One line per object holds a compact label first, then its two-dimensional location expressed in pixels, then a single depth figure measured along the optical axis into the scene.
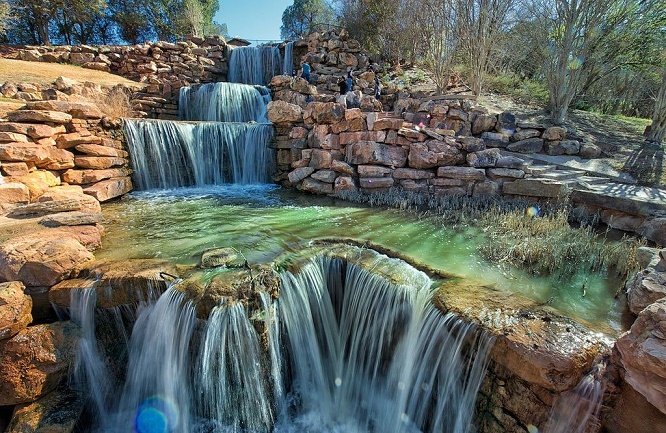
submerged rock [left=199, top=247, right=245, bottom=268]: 3.82
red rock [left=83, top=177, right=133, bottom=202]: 6.51
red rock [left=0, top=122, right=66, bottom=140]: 5.96
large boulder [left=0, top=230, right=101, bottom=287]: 3.38
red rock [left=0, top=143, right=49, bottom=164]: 5.55
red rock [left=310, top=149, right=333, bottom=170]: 7.77
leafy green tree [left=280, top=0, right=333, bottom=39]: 25.77
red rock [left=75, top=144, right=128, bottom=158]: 6.70
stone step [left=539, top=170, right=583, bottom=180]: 6.39
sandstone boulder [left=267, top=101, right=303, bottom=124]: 8.46
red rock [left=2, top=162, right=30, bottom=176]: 5.53
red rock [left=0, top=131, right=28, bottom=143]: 5.70
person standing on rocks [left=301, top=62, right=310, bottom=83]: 12.23
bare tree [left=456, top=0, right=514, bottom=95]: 9.10
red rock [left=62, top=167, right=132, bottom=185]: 6.47
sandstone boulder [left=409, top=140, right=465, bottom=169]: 7.06
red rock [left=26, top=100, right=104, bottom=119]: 6.56
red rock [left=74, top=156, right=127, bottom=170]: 6.68
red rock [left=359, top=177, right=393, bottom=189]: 7.31
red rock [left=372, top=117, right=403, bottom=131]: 7.33
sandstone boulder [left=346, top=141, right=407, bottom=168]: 7.34
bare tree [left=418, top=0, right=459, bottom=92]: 10.31
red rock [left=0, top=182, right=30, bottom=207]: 5.04
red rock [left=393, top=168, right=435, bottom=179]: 7.19
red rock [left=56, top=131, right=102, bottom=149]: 6.50
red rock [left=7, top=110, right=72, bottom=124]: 6.22
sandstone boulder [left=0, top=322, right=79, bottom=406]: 2.87
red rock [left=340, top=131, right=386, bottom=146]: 7.42
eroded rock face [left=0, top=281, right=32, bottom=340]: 2.98
